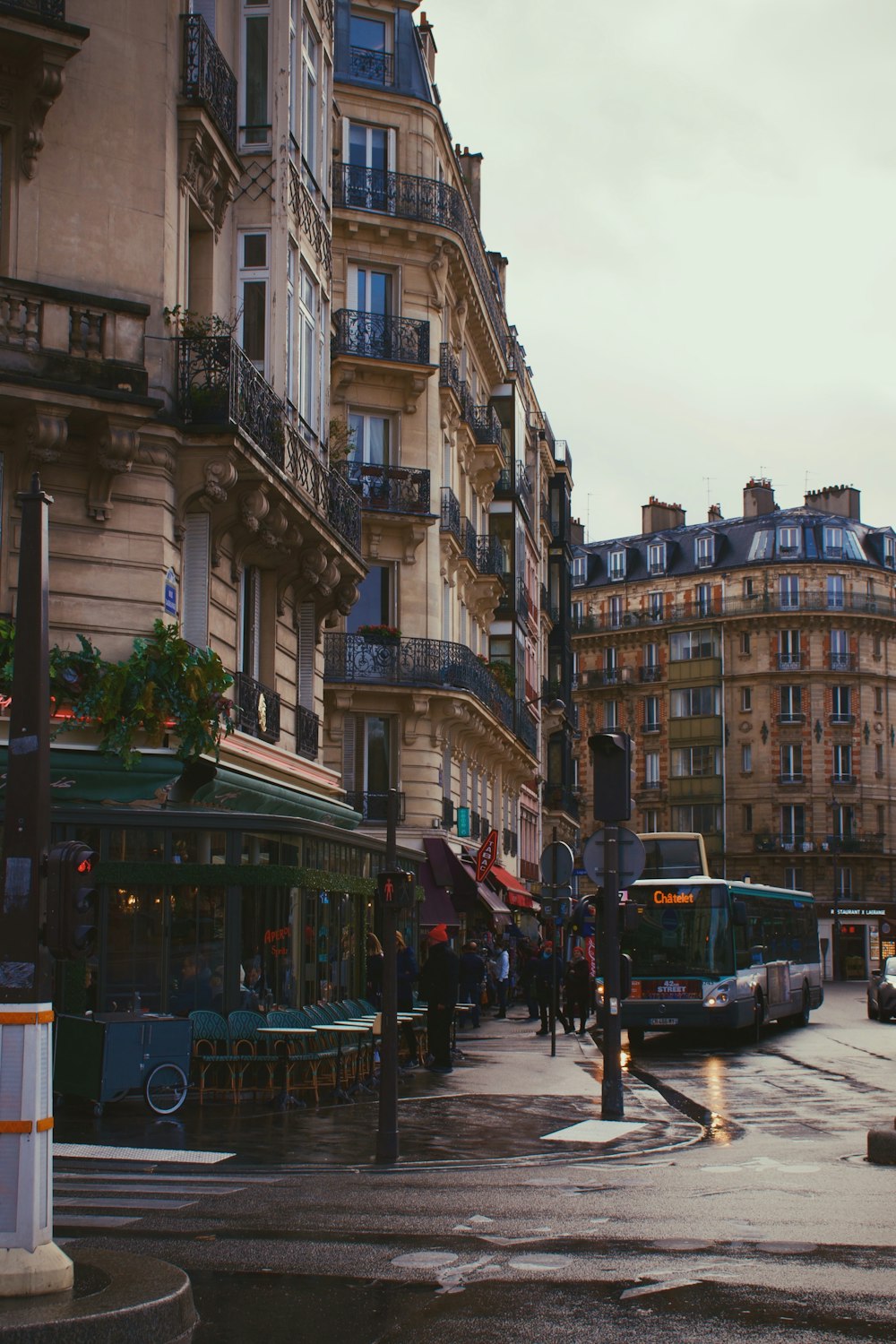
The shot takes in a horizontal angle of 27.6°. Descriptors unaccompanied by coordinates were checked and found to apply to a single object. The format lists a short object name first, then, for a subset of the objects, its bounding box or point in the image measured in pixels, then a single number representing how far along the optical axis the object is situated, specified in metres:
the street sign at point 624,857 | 16.64
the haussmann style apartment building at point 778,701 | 85.94
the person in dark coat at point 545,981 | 30.61
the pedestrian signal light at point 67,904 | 7.39
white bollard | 6.90
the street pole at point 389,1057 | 13.31
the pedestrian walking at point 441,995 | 22.17
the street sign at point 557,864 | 24.16
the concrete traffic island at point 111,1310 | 6.36
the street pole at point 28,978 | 6.96
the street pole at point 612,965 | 16.36
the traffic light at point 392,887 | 13.59
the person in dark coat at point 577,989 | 32.34
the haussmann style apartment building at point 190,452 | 18.73
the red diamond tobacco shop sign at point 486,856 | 32.81
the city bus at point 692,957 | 28.08
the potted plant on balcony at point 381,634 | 37.84
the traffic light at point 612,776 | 16.41
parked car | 36.34
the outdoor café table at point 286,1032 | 17.47
